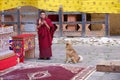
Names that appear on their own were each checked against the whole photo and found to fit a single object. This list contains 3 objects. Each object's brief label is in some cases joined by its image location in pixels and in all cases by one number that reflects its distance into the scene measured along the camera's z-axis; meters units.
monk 10.02
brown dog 9.35
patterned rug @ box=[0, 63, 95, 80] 7.58
